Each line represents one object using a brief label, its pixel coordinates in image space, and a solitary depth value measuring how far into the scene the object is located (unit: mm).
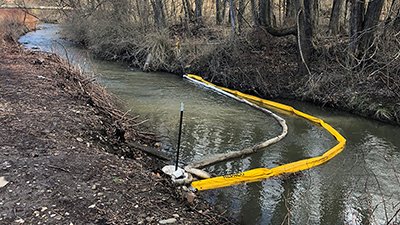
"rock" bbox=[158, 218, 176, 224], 4756
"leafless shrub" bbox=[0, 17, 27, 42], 19383
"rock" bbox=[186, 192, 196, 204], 5899
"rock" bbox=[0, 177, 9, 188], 5042
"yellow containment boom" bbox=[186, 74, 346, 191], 7016
